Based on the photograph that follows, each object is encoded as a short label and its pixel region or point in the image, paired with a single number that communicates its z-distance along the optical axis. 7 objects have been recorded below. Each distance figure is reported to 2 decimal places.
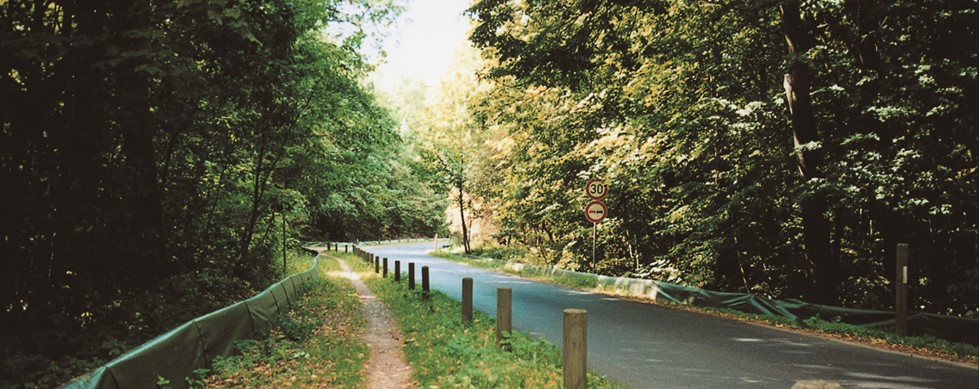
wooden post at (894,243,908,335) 8.36
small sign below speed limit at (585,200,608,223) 15.97
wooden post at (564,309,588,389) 4.26
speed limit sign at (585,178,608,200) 15.88
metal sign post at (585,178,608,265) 15.92
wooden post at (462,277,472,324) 9.29
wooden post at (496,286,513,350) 6.93
